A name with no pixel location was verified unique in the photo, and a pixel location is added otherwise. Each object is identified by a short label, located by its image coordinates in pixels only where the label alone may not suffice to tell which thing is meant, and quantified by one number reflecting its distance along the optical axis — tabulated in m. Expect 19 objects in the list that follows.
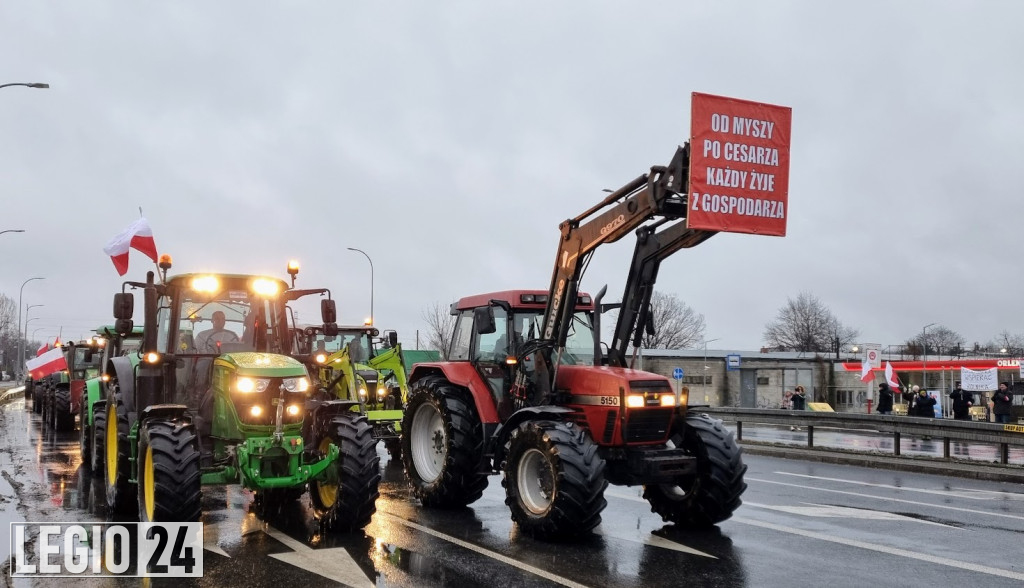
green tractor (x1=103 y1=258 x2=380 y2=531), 8.32
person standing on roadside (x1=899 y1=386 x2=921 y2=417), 29.67
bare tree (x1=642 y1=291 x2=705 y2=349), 79.56
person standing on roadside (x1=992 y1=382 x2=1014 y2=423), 22.91
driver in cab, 9.62
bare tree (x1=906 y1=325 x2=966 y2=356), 101.82
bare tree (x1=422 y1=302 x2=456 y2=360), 65.46
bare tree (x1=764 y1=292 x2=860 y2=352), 102.06
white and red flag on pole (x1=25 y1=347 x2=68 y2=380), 23.05
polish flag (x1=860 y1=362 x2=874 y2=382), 29.64
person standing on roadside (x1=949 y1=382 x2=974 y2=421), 24.09
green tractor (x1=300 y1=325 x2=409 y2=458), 14.23
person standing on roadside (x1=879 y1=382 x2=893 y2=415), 25.69
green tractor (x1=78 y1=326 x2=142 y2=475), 11.75
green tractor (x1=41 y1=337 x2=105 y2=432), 20.48
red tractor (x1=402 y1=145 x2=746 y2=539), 8.47
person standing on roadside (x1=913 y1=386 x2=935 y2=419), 23.47
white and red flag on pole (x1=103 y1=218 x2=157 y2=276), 14.38
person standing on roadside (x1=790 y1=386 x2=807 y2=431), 29.21
